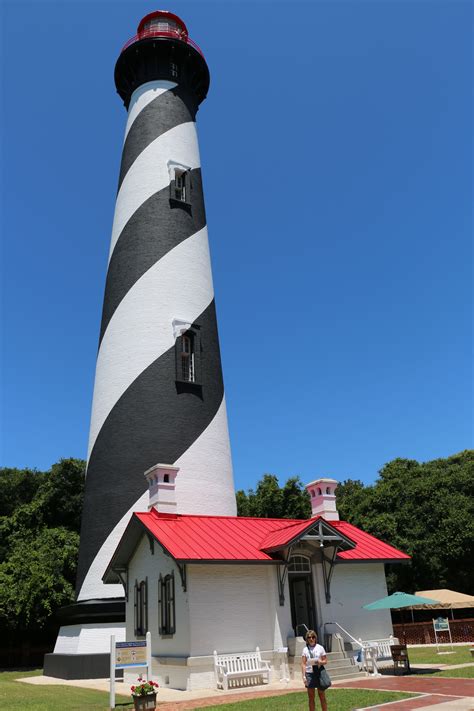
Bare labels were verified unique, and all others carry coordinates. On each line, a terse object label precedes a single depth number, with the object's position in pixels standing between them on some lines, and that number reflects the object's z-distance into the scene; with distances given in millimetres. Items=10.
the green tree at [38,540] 20250
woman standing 8016
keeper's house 13141
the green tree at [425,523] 28141
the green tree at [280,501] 26953
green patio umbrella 14273
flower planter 9234
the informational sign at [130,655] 11117
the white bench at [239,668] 12356
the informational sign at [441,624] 20672
